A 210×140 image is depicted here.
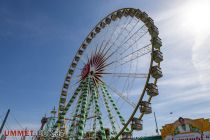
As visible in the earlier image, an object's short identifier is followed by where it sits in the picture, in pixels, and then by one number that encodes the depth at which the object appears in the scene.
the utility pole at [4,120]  28.52
